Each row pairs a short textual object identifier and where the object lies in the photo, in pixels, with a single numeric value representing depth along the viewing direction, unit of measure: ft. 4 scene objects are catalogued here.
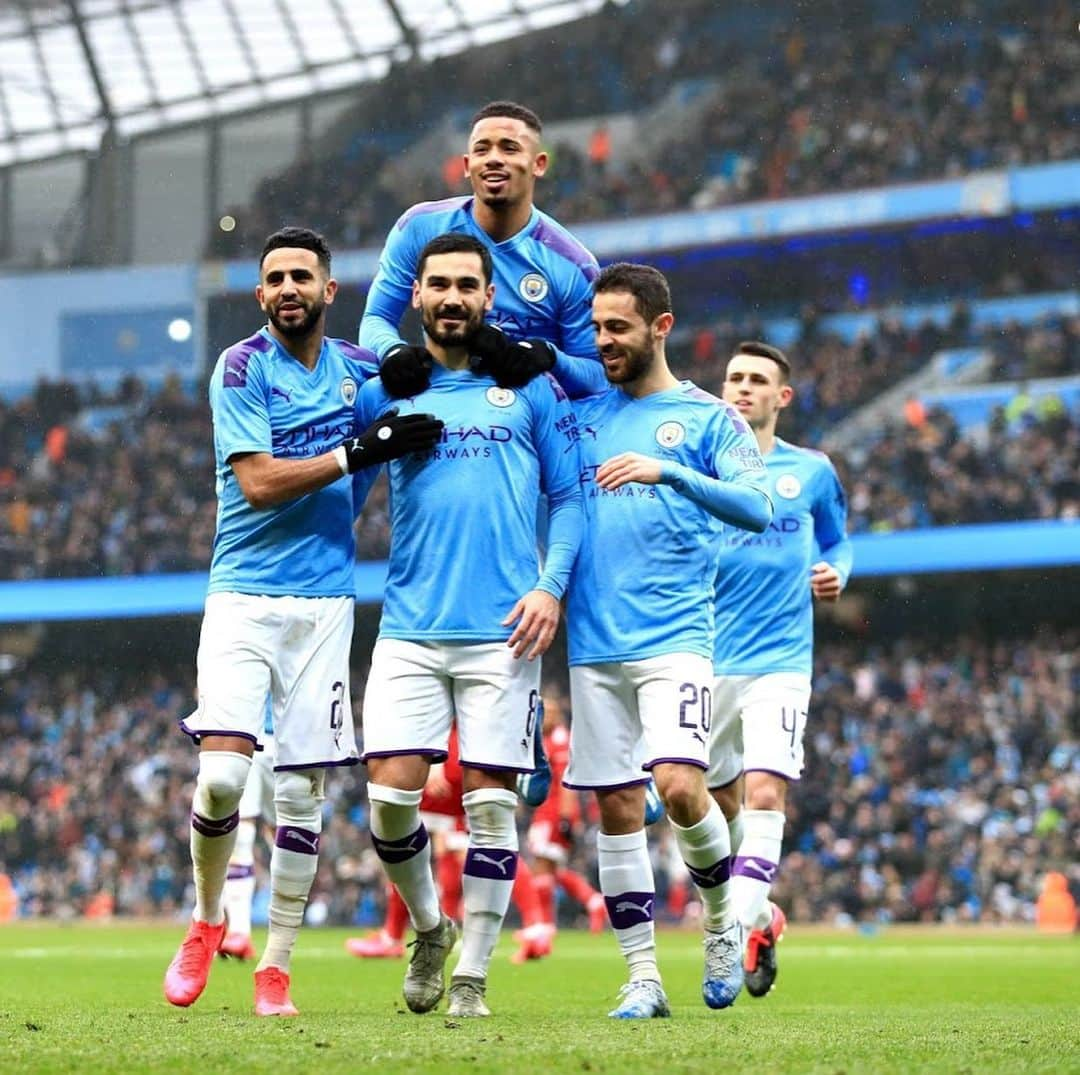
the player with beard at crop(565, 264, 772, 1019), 21.66
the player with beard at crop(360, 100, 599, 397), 22.80
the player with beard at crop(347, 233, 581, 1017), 20.83
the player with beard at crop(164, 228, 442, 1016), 21.49
